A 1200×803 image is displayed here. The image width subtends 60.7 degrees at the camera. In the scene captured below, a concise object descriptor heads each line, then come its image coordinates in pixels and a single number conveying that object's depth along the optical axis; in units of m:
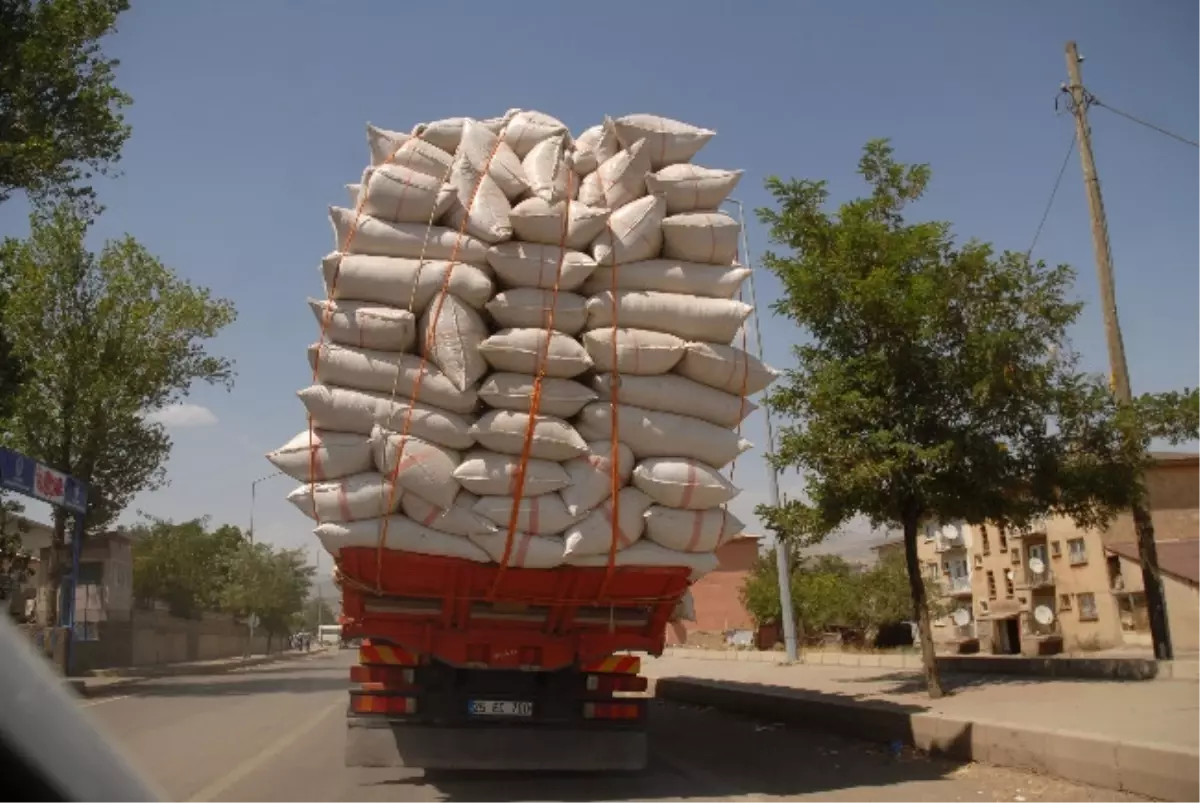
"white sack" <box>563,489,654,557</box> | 7.04
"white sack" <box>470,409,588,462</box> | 6.98
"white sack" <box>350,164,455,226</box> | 7.35
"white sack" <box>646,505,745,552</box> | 7.34
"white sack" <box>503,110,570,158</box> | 7.95
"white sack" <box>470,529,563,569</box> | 6.97
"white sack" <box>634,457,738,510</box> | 7.30
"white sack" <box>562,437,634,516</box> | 7.08
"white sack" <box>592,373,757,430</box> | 7.45
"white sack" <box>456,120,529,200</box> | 7.56
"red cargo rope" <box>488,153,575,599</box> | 6.95
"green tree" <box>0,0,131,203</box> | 19.77
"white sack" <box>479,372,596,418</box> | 7.09
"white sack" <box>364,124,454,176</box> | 7.61
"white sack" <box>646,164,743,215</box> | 7.92
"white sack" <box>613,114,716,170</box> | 8.02
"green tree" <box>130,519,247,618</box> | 58.91
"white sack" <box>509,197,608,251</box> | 7.30
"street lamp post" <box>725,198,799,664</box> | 22.78
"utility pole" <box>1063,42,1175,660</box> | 13.88
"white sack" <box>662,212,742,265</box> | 7.84
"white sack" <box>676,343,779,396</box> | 7.70
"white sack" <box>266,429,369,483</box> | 6.94
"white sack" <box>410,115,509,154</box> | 7.84
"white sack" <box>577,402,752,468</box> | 7.32
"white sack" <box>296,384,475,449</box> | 6.99
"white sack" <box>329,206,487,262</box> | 7.31
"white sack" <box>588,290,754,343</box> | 7.50
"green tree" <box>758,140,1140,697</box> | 11.91
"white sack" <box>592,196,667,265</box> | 7.61
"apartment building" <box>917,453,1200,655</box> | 33.59
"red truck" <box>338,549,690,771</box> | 7.56
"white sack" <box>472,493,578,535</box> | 6.95
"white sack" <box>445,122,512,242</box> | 7.30
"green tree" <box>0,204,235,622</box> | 28.64
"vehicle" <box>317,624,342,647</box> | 106.56
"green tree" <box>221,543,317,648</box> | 69.69
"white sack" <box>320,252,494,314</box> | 7.23
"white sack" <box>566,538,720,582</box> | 7.17
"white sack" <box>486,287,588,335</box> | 7.24
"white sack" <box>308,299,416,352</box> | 7.17
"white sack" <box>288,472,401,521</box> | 6.89
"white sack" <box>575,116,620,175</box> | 7.99
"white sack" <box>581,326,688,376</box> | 7.39
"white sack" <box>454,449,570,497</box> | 6.93
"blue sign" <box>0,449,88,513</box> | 20.33
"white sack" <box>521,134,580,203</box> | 7.48
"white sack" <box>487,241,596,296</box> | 7.29
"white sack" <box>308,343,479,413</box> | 7.07
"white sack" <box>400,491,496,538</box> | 6.93
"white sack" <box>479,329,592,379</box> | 7.09
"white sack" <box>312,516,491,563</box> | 6.87
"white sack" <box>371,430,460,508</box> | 6.84
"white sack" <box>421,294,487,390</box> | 7.03
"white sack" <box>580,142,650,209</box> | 7.83
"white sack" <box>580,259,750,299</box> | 7.65
